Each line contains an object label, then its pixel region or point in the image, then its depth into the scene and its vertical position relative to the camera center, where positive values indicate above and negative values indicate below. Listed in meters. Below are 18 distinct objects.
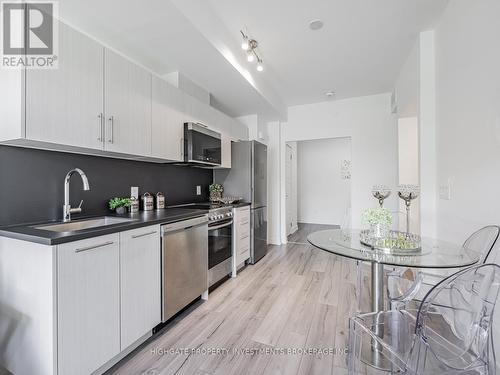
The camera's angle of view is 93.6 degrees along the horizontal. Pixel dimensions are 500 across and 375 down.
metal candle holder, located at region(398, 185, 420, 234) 2.17 -0.05
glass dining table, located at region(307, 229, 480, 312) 1.34 -0.43
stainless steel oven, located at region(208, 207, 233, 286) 2.54 -0.65
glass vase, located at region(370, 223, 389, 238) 1.74 -0.32
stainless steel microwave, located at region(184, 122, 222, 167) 2.58 +0.51
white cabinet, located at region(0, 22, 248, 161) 1.37 +0.59
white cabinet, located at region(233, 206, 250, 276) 3.07 -0.66
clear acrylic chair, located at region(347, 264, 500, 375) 0.95 -0.65
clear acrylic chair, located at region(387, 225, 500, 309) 1.43 -0.48
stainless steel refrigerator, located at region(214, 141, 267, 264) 3.54 +0.11
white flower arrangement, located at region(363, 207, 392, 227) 1.70 -0.21
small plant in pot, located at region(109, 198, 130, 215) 2.12 -0.16
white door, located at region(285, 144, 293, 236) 5.00 +0.01
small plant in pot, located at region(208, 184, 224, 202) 3.51 -0.06
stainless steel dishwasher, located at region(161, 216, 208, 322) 1.90 -0.67
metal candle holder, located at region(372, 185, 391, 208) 2.18 -0.03
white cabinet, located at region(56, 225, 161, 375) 1.24 -0.67
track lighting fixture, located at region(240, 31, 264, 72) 2.43 +1.54
